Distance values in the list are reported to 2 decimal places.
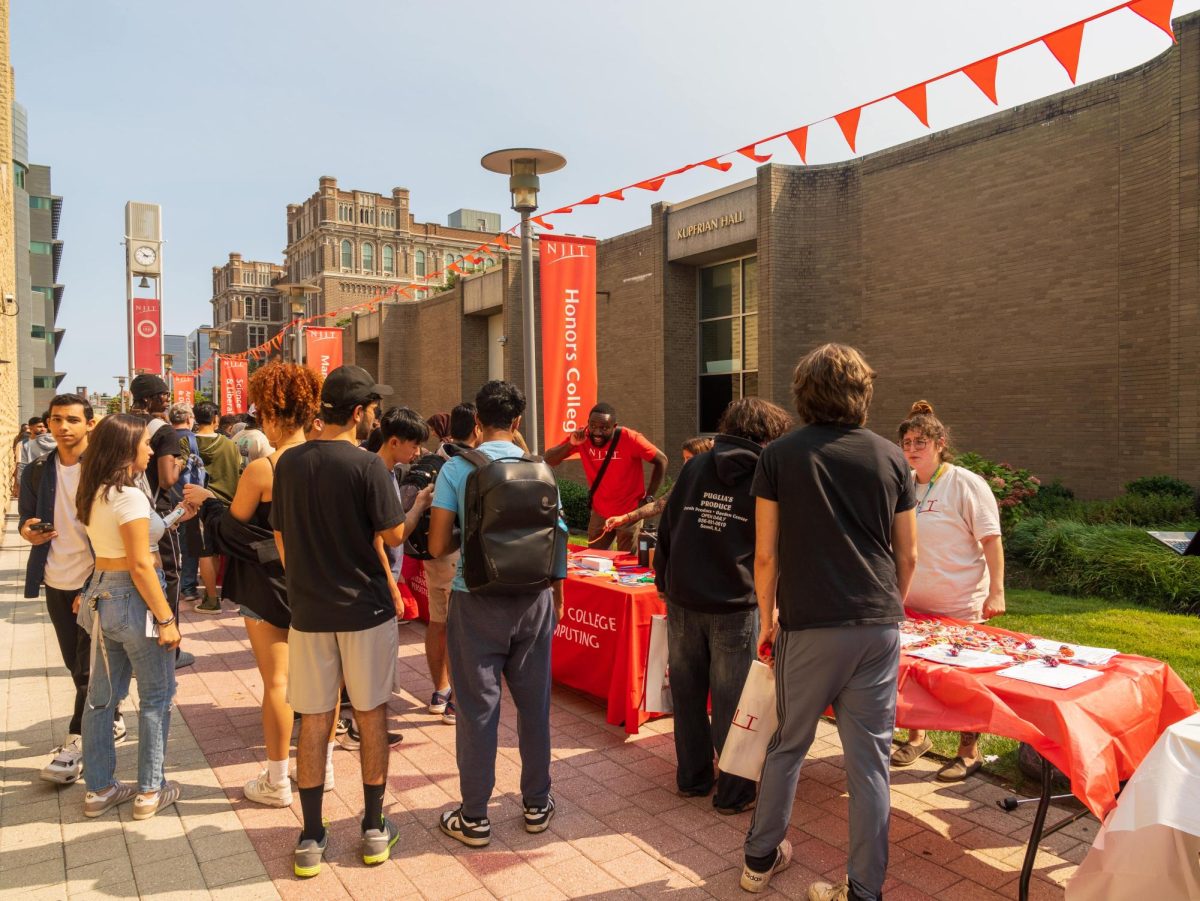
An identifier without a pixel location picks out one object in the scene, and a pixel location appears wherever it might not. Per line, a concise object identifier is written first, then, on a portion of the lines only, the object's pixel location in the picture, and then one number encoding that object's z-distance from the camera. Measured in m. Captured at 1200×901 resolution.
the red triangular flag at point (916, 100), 6.16
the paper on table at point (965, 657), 3.37
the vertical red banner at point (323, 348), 21.45
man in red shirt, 6.98
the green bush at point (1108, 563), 8.42
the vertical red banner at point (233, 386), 27.95
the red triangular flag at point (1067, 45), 5.45
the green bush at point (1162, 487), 11.48
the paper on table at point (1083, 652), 3.42
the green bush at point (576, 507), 17.48
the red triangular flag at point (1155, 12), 4.98
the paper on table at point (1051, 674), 3.12
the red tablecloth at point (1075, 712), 2.88
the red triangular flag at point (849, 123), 6.63
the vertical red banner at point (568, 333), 8.33
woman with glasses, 4.15
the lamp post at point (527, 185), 6.70
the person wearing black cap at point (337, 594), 3.26
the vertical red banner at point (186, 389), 33.34
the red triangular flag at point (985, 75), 5.80
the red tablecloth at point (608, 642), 4.83
